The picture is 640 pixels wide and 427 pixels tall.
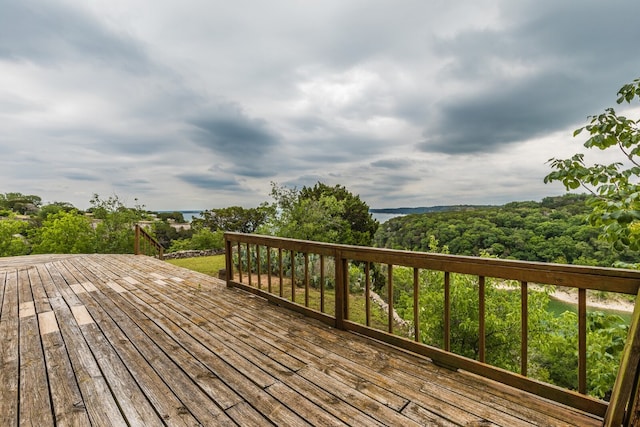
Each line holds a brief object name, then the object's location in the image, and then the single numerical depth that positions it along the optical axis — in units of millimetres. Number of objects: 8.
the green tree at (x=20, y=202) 20297
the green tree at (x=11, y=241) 12480
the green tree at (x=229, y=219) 20453
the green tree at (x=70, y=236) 11031
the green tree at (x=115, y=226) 11047
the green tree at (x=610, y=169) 2023
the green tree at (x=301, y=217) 10922
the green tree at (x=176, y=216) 24891
